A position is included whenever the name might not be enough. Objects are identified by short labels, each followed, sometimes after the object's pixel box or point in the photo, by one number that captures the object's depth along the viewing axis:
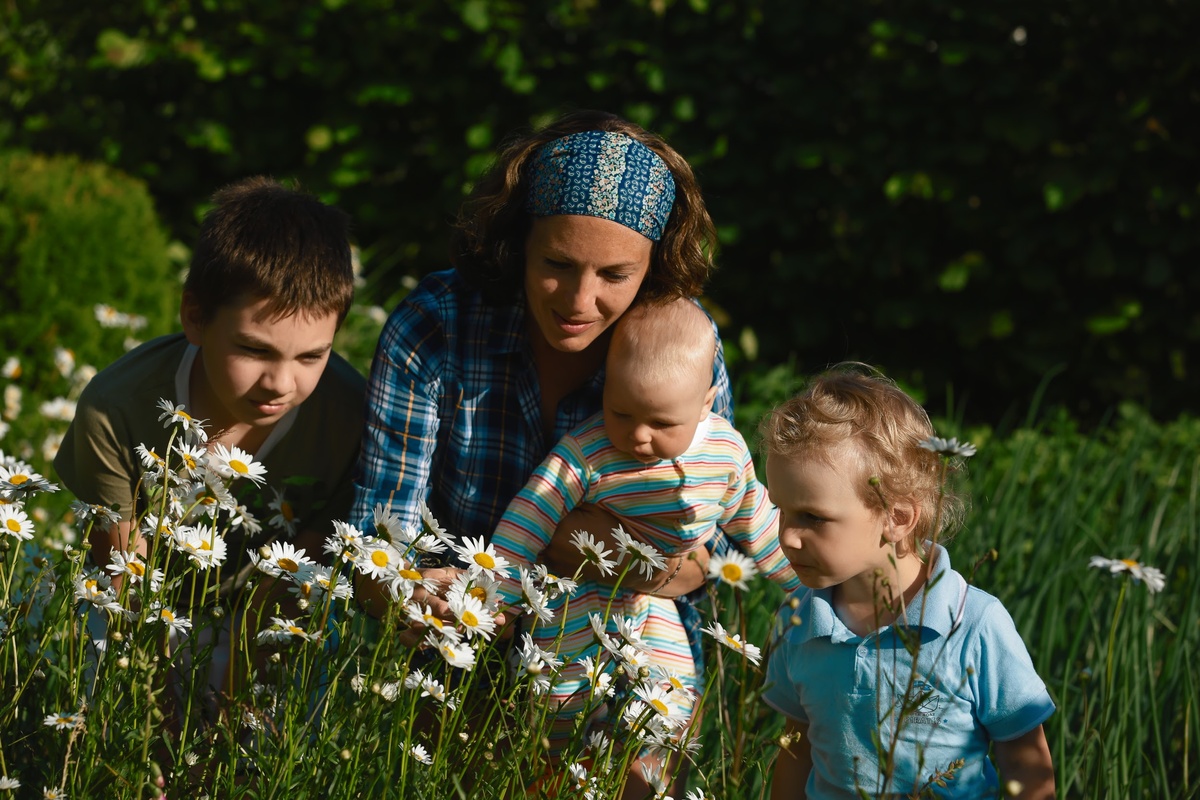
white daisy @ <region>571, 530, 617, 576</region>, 2.88
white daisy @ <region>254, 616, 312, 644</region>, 2.84
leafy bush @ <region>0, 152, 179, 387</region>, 4.64
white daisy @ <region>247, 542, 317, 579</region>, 2.85
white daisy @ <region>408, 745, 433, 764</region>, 2.87
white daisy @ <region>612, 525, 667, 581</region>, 2.84
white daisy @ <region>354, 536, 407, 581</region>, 2.81
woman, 3.14
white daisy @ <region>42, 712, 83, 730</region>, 2.79
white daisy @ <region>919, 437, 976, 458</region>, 2.75
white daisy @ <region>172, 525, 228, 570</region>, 2.85
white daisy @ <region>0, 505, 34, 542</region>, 2.88
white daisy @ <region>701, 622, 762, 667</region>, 2.79
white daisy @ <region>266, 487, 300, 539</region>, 3.05
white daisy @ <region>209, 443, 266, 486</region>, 2.89
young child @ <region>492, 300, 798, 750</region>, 3.13
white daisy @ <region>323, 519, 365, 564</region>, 2.81
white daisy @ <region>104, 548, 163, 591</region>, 2.87
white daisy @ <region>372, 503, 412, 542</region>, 2.85
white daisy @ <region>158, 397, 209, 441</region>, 2.90
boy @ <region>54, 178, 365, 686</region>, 3.21
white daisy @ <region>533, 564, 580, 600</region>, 2.86
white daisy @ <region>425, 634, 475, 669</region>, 2.76
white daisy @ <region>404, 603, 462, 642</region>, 2.77
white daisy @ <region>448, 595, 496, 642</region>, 2.79
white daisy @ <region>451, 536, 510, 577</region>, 2.87
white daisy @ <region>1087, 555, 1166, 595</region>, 2.99
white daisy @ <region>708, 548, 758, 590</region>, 2.74
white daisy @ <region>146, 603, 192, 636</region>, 2.84
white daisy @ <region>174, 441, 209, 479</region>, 2.90
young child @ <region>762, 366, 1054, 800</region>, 2.95
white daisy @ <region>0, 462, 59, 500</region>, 2.89
